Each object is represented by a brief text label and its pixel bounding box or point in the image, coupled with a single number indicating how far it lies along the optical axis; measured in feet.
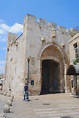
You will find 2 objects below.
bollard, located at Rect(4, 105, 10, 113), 13.39
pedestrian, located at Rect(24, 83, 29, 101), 22.73
